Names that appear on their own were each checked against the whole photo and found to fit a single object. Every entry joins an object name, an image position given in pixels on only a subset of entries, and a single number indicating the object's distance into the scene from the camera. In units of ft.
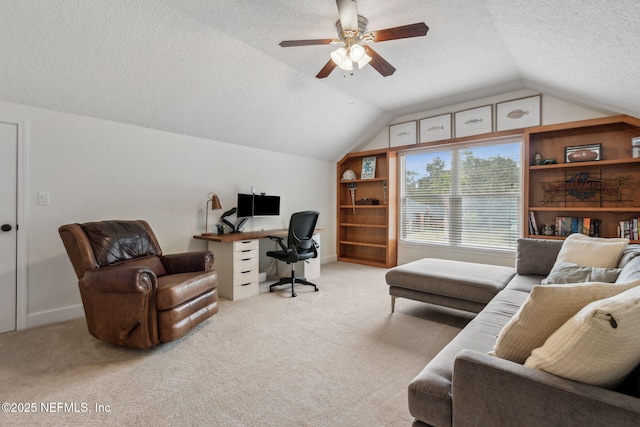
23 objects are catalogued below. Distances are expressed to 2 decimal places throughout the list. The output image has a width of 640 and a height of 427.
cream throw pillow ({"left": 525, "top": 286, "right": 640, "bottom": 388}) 2.70
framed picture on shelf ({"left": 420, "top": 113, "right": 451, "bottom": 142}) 14.98
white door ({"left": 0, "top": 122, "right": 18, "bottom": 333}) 8.36
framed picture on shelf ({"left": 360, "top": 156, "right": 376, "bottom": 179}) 18.10
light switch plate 8.91
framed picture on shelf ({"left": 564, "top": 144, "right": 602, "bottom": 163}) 11.43
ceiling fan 6.69
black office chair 11.78
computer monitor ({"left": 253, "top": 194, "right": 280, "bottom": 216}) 13.85
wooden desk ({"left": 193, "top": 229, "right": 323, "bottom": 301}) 11.39
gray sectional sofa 2.71
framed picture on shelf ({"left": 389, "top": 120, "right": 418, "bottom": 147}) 16.17
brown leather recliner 7.06
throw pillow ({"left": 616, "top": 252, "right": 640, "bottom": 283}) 4.98
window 13.79
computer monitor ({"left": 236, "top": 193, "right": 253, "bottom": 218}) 13.06
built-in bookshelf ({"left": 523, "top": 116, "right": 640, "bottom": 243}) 11.04
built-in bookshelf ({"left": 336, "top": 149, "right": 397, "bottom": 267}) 17.19
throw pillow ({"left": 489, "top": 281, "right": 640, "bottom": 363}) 3.25
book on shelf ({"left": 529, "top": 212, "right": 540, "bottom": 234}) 12.53
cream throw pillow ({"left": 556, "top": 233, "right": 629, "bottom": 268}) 7.04
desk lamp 12.48
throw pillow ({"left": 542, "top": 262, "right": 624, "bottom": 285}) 6.12
